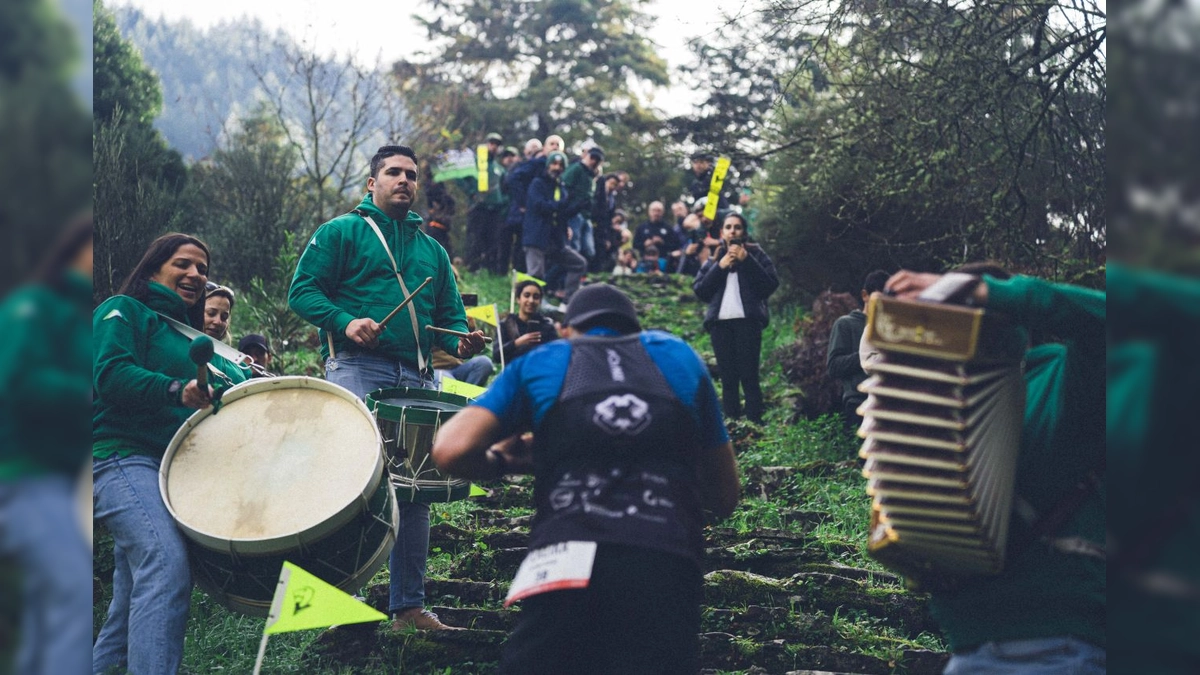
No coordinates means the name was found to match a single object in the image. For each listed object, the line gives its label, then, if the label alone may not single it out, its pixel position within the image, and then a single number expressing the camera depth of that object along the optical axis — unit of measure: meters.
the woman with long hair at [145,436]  4.48
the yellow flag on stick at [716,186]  13.80
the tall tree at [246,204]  17.14
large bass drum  4.55
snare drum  5.38
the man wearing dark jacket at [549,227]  15.77
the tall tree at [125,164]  13.79
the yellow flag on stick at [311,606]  4.21
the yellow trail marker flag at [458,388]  6.99
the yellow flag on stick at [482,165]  18.48
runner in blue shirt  3.38
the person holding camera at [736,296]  10.80
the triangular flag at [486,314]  11.05
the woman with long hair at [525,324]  10.12
